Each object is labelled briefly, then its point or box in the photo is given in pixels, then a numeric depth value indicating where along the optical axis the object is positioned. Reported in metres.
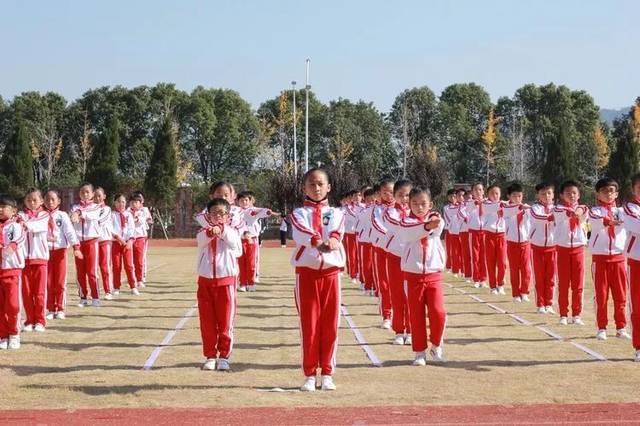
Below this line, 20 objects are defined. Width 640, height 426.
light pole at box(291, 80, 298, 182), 54.57
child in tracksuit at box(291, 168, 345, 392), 7.80
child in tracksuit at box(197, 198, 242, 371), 8.90
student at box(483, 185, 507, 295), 16.92
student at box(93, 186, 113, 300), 14.89
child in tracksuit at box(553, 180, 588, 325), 12.11
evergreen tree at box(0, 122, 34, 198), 50.59
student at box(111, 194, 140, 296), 17.17
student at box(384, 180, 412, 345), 10.34
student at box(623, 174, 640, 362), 9.27
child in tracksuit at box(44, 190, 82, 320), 12.55
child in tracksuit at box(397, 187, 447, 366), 9.05
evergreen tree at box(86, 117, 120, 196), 52.44
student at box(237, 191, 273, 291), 17.99
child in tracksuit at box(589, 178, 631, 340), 10.32
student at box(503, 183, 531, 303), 15.04
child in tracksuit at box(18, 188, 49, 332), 11.20
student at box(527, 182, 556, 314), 13.16
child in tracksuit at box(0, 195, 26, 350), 10.12
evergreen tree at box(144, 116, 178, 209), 51.25
